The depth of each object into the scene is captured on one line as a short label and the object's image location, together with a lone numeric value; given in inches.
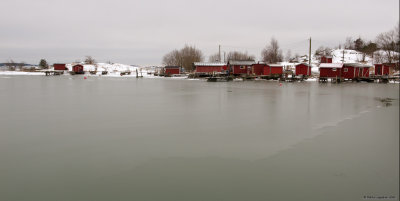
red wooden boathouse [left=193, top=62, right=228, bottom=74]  2805.1
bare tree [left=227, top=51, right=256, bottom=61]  4866.4
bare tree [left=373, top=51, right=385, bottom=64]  3373.8
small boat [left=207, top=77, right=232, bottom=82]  2063.2
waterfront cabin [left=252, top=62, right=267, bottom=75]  2491.5
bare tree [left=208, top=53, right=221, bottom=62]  5108.3
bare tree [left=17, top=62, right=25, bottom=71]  5524.6
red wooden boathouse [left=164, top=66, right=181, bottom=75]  3184.1
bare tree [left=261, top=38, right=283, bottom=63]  3889.3
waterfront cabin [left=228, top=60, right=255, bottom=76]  2596.0
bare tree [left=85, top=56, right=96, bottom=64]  5775.6
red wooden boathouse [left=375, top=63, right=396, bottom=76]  2240.4
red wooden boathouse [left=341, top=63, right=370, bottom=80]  2050.9
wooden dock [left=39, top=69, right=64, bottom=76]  3636.3
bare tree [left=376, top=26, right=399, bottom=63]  3042.8
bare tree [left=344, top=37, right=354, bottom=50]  5085.6
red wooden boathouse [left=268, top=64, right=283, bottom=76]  2442.2
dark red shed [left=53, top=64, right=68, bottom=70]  4060.0
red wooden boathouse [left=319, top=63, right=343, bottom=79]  2082.9
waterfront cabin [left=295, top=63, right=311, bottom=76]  2408.1
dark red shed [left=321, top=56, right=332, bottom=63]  2753.4
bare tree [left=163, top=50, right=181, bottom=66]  4438.0
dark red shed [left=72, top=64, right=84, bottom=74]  3760.3
